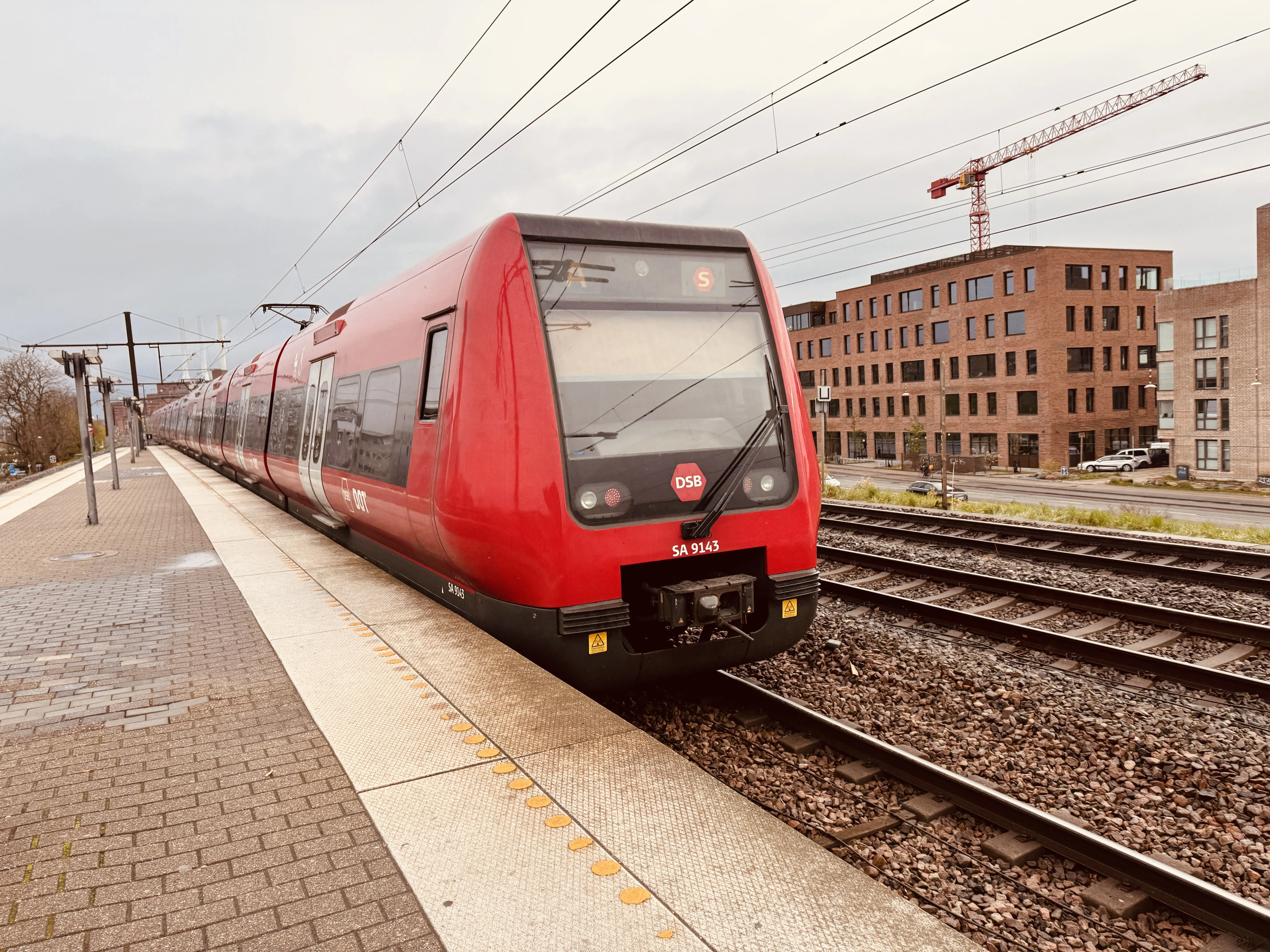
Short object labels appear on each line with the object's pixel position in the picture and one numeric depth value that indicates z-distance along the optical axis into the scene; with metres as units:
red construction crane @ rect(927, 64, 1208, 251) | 76.31
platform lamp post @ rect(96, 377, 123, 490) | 23.48
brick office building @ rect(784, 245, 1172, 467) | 53.41
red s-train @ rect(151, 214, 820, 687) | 4.85
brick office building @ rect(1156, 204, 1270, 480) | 41.81
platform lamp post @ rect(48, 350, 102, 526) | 14.80
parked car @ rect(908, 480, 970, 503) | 32.69
